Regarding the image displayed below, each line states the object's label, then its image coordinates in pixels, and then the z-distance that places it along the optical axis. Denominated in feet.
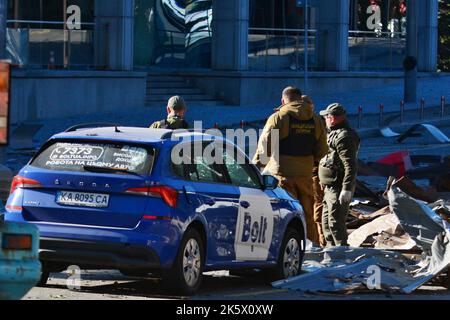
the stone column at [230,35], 130.72
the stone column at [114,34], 118.83
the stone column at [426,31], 155.74
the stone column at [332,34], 143.54
